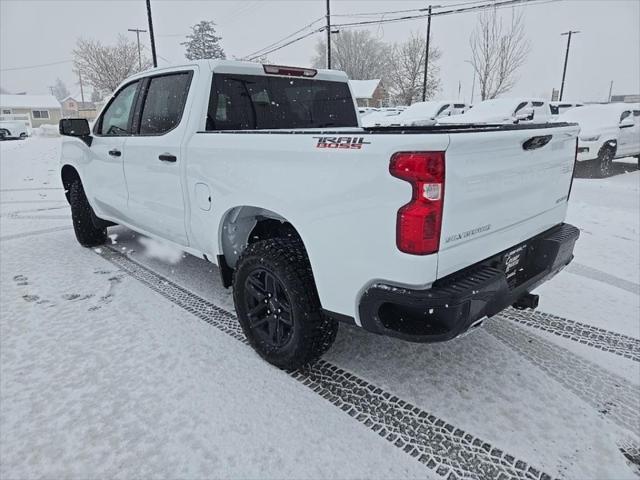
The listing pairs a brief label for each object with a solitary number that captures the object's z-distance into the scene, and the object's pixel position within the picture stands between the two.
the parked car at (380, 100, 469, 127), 19.62
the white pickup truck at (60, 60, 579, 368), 1.94
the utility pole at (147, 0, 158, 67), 21.84
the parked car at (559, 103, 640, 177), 10.80
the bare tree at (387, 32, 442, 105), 48.09
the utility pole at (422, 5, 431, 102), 28.36
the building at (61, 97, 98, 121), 68.79
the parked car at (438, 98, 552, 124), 14.44
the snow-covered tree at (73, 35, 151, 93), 44.81
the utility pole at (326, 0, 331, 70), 23.38
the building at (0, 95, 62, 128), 59.40
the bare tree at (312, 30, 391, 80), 66.12
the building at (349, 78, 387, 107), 54.12
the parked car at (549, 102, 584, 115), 20.46
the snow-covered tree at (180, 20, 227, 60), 51.06
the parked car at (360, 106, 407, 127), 22.03
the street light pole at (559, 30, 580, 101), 44.00
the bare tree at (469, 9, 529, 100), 30.83
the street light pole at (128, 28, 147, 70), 43.67
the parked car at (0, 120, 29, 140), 26.94
